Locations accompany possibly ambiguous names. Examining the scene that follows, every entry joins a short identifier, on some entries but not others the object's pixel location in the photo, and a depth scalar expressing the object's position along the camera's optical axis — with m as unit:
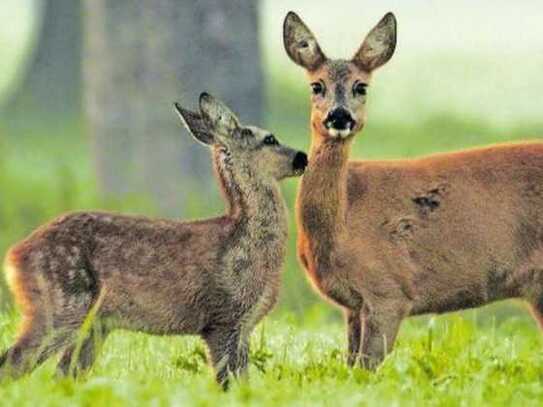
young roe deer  17.92
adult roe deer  19.73
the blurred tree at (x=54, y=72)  49.25
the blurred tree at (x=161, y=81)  33.44
